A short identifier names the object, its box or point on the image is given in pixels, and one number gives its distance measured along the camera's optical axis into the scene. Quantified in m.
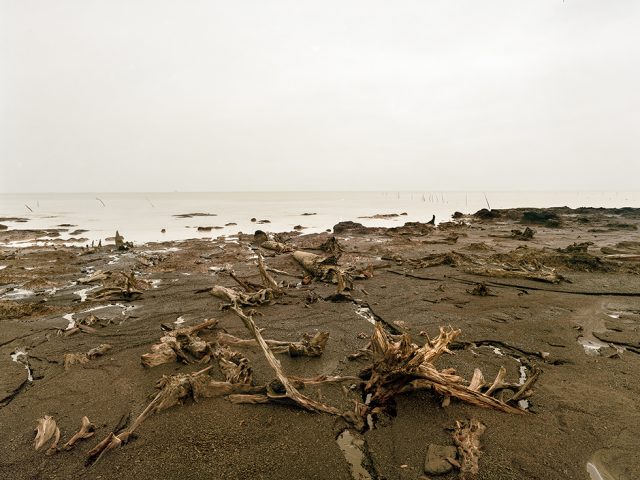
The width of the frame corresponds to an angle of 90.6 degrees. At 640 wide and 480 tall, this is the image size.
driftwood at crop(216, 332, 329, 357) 5.19
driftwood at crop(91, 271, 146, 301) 8.52
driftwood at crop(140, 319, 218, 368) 4.93
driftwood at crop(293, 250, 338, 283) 10.27
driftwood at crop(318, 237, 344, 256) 14.77
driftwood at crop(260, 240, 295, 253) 15.87
